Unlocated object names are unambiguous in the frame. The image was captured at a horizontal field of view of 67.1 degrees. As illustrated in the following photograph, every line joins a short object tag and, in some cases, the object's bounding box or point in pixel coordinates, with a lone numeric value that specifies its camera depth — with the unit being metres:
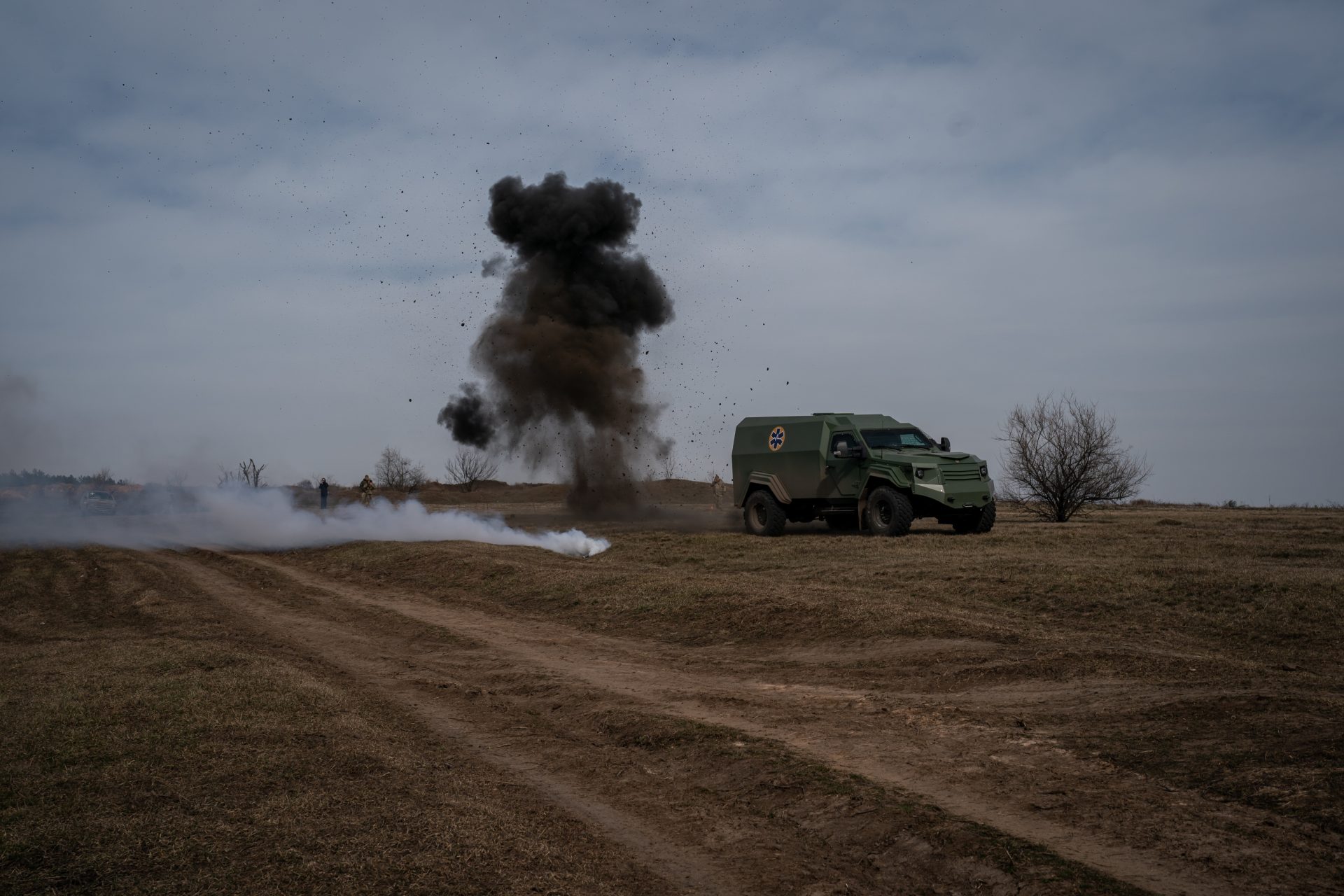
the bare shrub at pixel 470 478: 78.19
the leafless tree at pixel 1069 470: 28.41
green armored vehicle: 20.61
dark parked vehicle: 45.44
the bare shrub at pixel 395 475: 79.44
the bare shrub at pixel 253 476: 65.19
